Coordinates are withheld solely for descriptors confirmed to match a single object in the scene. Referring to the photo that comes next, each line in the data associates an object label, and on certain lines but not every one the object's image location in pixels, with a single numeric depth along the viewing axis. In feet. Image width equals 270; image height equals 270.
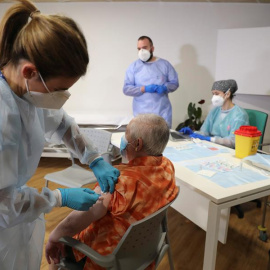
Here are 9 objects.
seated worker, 7.23
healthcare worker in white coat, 2.27
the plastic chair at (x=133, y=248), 2.94
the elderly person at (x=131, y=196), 3.30
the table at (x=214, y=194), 3.97
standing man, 9.53
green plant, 11.94
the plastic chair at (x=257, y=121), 7.56
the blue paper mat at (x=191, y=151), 5.76
